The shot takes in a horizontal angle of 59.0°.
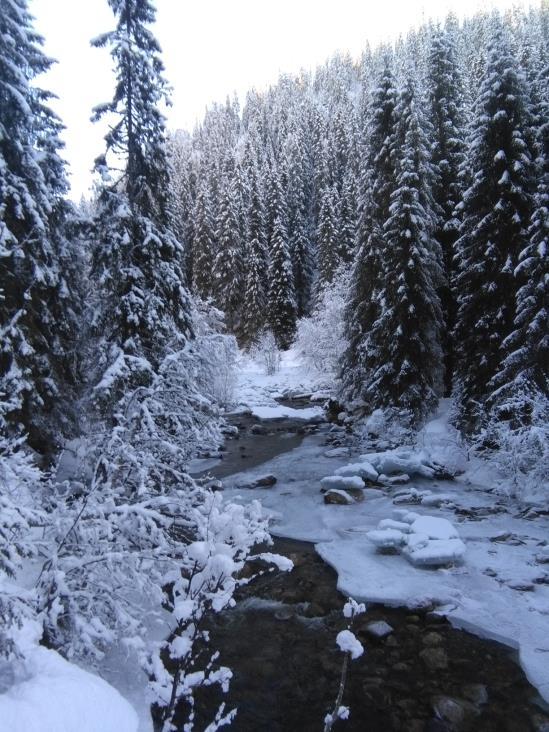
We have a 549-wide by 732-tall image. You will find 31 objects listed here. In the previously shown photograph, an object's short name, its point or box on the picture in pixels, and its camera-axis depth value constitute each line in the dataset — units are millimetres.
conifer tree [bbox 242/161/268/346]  45812
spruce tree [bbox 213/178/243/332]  46250
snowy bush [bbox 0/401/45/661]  3559
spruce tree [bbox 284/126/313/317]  51062
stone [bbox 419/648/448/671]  6788
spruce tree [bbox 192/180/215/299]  48188
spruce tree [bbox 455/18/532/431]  16453
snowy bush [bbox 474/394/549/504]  12305
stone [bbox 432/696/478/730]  5820
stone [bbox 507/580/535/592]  8430
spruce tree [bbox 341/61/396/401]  20828
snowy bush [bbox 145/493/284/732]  3395
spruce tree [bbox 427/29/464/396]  22078
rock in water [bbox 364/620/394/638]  7516
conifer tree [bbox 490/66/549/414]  13750
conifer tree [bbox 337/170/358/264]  45188
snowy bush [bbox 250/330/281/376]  42344
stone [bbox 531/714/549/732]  5625
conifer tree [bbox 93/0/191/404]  12008
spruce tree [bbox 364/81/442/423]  19203
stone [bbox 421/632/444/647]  7285
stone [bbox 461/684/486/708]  6117
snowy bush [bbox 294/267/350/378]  32719
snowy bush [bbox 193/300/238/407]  12843
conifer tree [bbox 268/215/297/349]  44594
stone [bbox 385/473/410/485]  15359
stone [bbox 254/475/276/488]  15594
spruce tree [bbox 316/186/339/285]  43875
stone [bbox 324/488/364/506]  13719
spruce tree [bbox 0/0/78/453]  11164
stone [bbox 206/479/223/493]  14749
